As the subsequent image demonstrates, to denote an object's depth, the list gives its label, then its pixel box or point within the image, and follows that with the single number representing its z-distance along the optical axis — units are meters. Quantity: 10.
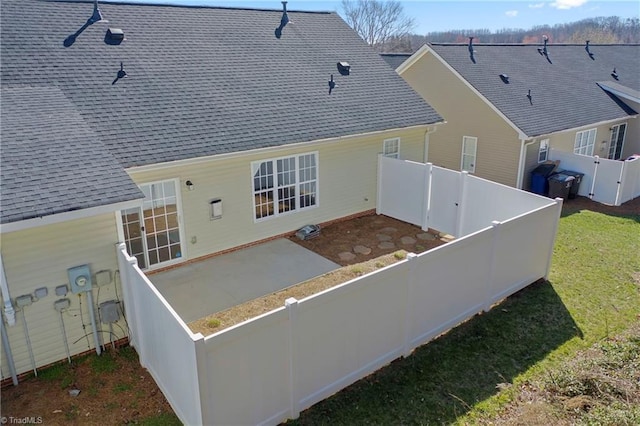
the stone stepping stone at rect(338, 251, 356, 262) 11.32
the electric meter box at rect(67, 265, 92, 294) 7.14
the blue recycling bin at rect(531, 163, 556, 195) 16.50
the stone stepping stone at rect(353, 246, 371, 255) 11.75
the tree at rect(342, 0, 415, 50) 70.81
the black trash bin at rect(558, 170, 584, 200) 16.50
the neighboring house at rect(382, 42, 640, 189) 17.03
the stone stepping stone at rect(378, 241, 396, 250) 12.09
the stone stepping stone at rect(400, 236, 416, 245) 12.45
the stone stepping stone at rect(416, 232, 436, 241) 12.66
